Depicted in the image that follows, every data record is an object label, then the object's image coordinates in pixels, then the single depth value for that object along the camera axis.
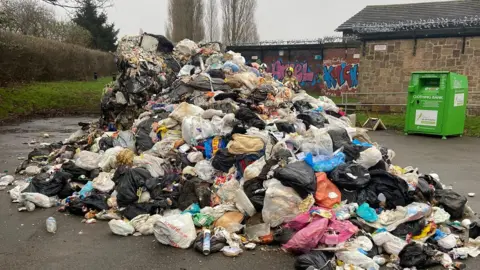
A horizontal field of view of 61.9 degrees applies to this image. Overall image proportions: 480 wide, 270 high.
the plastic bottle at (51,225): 4.50
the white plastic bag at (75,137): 9.14
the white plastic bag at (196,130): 6.18
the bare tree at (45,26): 26.19
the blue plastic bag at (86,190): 5.41
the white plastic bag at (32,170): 7.01
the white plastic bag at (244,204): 4.58
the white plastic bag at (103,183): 5.43
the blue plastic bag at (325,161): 4.91
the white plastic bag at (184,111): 6.84
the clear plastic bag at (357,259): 3.59
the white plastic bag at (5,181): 6.32
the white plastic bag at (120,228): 4.42
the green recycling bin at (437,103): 9.90
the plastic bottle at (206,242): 3.93
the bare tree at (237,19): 34.53
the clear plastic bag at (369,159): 5.18
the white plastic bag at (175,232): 4.09
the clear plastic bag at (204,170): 5.50
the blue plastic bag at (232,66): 8.98
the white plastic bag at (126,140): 7.08
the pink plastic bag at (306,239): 3.84
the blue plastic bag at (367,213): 4.32
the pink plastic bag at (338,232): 3.85
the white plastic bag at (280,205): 4.31
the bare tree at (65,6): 12.83
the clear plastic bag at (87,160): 6.23
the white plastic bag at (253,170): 4.94
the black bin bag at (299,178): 4.45
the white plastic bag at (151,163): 5.57
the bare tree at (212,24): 37.56
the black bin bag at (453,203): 4.77
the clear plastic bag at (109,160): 6.14
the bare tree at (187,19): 34.94
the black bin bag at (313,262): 3.56
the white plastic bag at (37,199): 5.25
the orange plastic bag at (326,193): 4.52
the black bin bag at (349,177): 4.71
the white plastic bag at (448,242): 3.97
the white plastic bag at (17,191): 5.63
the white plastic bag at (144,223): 4.44
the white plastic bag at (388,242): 3.88
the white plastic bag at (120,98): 9.41
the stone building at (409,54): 13.62
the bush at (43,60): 17.30
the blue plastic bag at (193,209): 4.77
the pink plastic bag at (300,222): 4.13
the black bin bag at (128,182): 5.00
